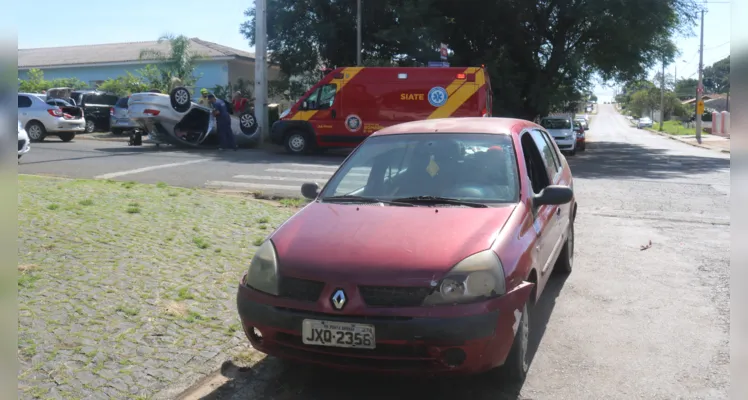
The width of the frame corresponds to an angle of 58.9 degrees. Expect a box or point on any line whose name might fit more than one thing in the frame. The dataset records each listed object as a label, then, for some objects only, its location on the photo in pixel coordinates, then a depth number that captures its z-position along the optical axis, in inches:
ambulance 776.3
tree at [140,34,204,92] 1256.8
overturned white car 759.7
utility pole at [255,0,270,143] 878.4
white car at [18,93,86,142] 823.1
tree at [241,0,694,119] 1089.4
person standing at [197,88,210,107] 853.6
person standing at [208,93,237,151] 770.8
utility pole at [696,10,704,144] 1660.6
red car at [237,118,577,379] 143.5
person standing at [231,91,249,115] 1008.1
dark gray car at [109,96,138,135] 1053.8
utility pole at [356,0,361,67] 1043.9
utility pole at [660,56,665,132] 2953.7
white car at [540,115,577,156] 1062.4
